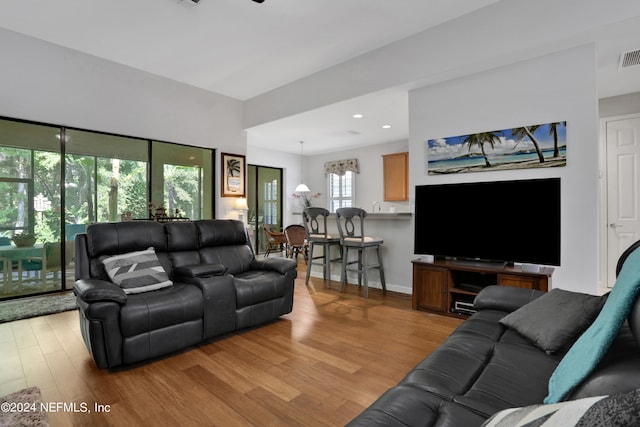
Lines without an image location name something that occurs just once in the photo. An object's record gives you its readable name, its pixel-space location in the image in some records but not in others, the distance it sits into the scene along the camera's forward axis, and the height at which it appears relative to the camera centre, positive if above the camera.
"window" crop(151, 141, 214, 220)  5.12 +0.56
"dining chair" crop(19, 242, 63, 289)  4.07 -0.64
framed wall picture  5.80 +0.69
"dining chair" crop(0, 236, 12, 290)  3.91 -0.64
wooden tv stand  3.18 -0.76
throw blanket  0.90 -0.39
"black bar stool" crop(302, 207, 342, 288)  4.69 -0.37
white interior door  4.19 +0.32
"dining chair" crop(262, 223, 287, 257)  7.31 -0.62
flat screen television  3.04 -0.10
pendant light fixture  9.05 +1.20
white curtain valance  8.02 +1.16
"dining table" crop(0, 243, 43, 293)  3.93 -0.56
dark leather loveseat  2.25 -0.65
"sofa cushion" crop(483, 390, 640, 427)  0.47 -0.33
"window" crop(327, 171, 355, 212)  8.19 +0.57
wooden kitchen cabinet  7.09 +0.79
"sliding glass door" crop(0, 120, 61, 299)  3.91 +0.05
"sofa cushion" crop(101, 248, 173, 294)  2.61 -0.50
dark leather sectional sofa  0.83 -0.67
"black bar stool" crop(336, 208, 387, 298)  4.23 -0.42
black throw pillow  1.50 -0.55
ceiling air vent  3.11 +1.52
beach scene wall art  3.01 +0.63
